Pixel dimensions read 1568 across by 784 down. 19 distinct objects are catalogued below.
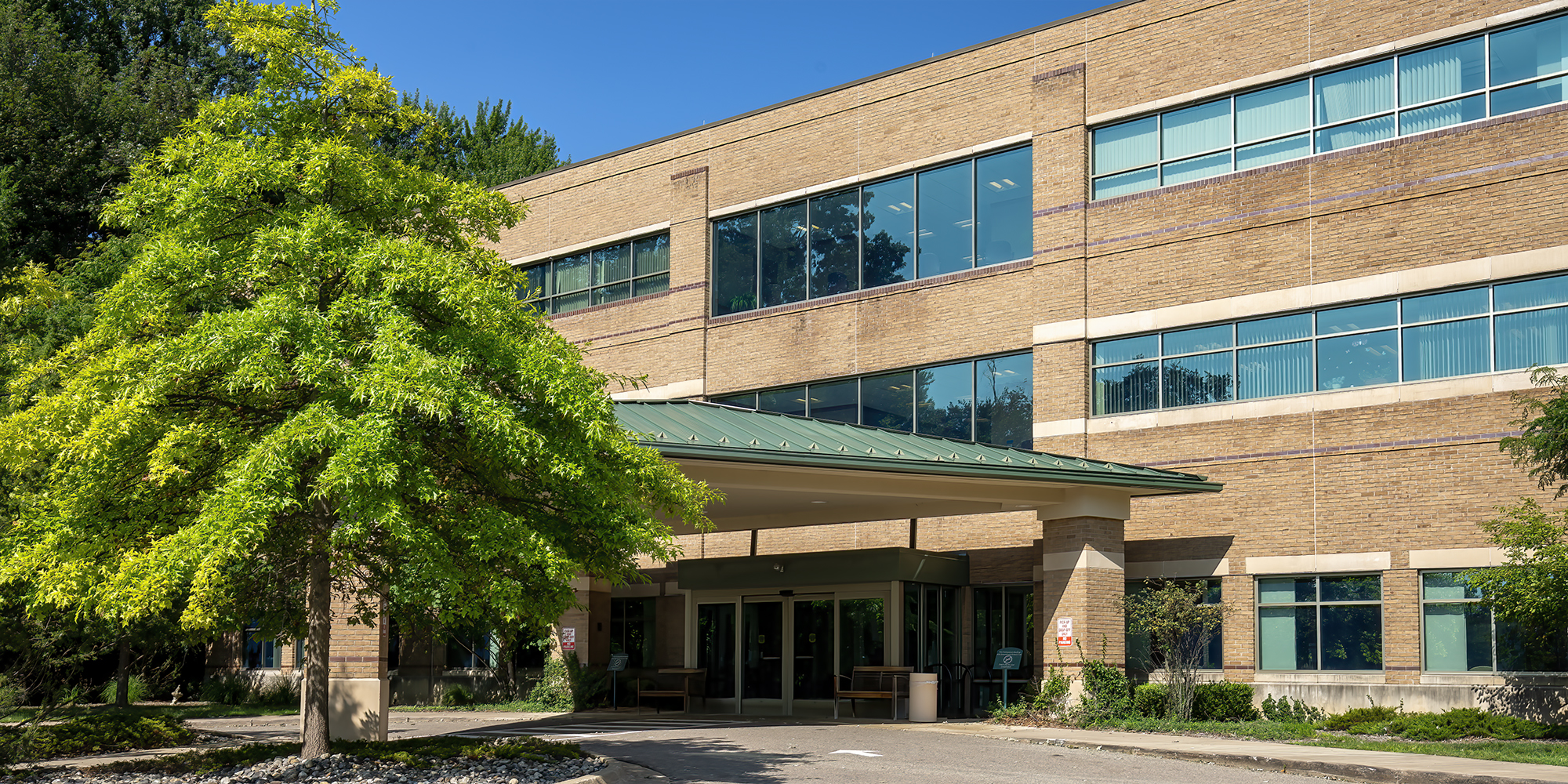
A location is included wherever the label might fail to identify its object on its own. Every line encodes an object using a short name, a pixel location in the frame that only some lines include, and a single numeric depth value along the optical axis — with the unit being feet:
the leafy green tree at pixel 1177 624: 75.72
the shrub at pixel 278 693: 108.68
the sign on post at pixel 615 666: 95.40
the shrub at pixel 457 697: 101.76
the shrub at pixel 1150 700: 76.18
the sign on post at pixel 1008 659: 81.87
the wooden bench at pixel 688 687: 92.12
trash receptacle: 78.54
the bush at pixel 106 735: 55.72
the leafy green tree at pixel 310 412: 40.16
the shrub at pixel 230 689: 113.19
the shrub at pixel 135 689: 108.27
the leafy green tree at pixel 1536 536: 63.36
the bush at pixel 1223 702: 76.79
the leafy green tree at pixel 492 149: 189.98
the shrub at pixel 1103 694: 75.36
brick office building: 74.64
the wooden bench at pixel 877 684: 83.05
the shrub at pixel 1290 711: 75.41
